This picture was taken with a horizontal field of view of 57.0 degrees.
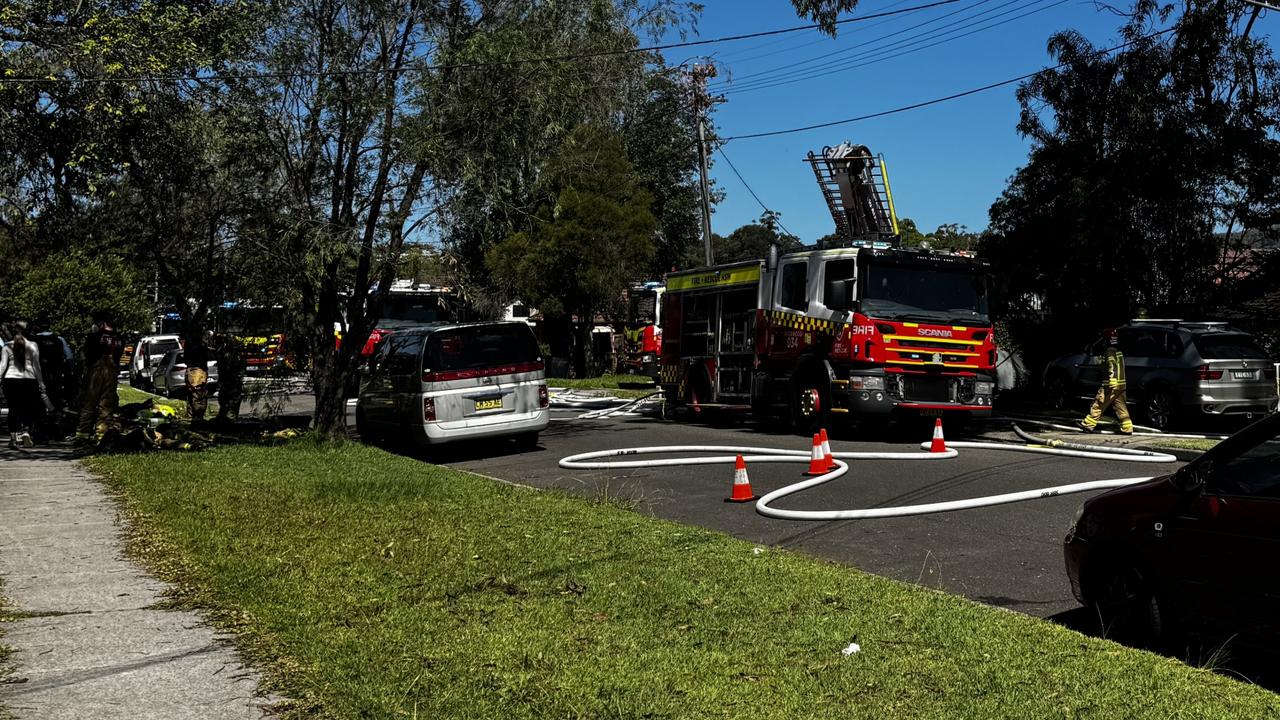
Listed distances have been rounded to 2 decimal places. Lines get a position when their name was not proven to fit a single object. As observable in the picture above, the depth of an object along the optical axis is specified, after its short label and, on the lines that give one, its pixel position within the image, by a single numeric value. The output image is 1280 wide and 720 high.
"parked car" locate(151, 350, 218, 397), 31.55
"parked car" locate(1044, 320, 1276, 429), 17.75
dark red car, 5.22
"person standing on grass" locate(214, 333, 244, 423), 17.77
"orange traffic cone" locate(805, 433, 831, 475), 12.10
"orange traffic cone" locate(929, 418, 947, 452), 14.03
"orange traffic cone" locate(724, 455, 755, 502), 10.83
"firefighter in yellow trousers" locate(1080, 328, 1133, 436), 16.91
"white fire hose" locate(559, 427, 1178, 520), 9.71
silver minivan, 15.38
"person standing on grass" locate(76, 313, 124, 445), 16.08
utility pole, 30.31
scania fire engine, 16.47
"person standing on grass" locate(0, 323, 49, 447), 15.70
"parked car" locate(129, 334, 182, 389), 36.50
